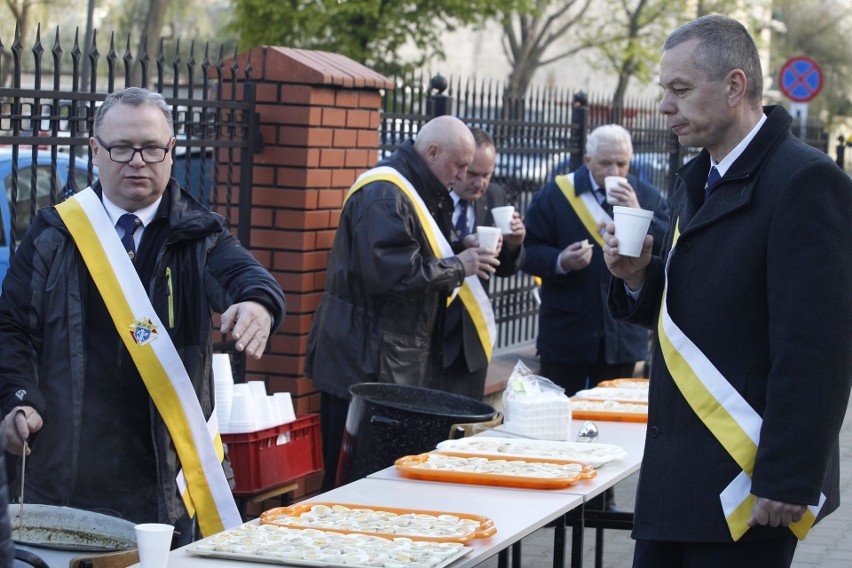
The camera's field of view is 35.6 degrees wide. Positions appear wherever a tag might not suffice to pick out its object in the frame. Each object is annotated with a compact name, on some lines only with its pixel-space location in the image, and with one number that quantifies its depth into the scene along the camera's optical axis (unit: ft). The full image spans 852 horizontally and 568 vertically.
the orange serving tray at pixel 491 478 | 13.73
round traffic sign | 59.82
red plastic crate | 16.40
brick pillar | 21.11
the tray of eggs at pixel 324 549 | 10.39
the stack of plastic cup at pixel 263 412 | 16.60
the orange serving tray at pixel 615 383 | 20.93
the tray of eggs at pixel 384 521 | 11.40
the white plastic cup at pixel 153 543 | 9.60
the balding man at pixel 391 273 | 19.51
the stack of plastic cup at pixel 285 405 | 17.02
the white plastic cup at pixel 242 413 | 16.33
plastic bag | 16.44
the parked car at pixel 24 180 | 23.68
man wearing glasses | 12.76
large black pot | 16.44
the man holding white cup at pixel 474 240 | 21.44
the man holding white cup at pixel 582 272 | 23.67
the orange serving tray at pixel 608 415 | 18.17
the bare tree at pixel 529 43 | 120.78
